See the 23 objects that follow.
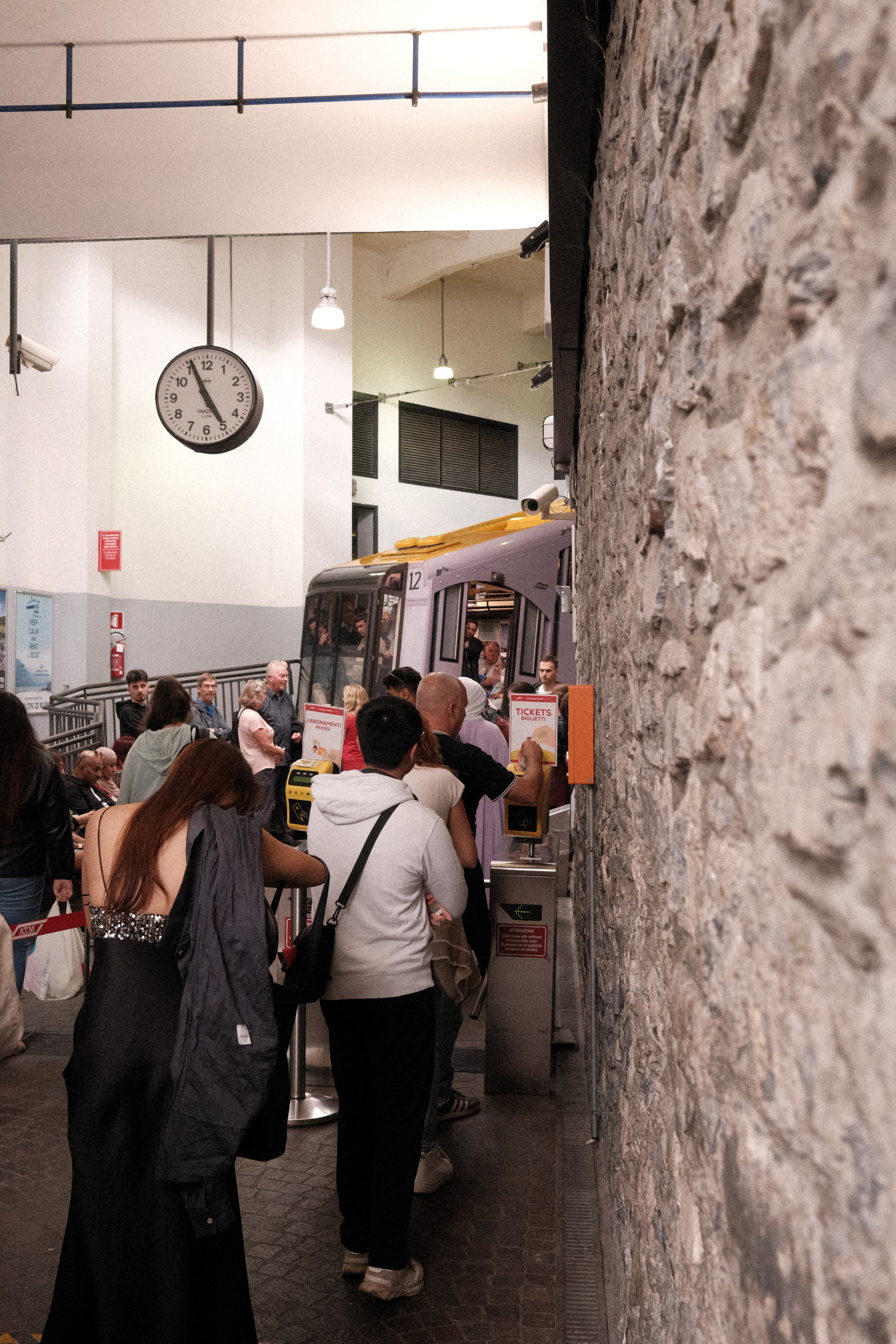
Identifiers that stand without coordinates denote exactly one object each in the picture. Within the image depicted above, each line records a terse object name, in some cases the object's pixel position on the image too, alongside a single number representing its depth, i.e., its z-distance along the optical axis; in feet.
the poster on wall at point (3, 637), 40.27
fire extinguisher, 46.50
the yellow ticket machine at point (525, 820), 16.70
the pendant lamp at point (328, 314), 40.57
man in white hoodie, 10.55
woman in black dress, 8.53
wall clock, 36.42
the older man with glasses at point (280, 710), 34.96
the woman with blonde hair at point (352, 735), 20.66
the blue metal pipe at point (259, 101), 17.74
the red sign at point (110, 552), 45.55
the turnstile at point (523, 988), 16.16
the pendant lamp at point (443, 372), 61.52
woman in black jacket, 14.79
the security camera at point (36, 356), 35.17
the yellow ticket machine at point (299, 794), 14.69
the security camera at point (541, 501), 33.73
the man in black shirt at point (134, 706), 31.35
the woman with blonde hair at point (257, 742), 28.58
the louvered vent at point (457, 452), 62.18
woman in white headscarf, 20.74
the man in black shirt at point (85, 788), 21.54
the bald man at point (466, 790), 14.21
